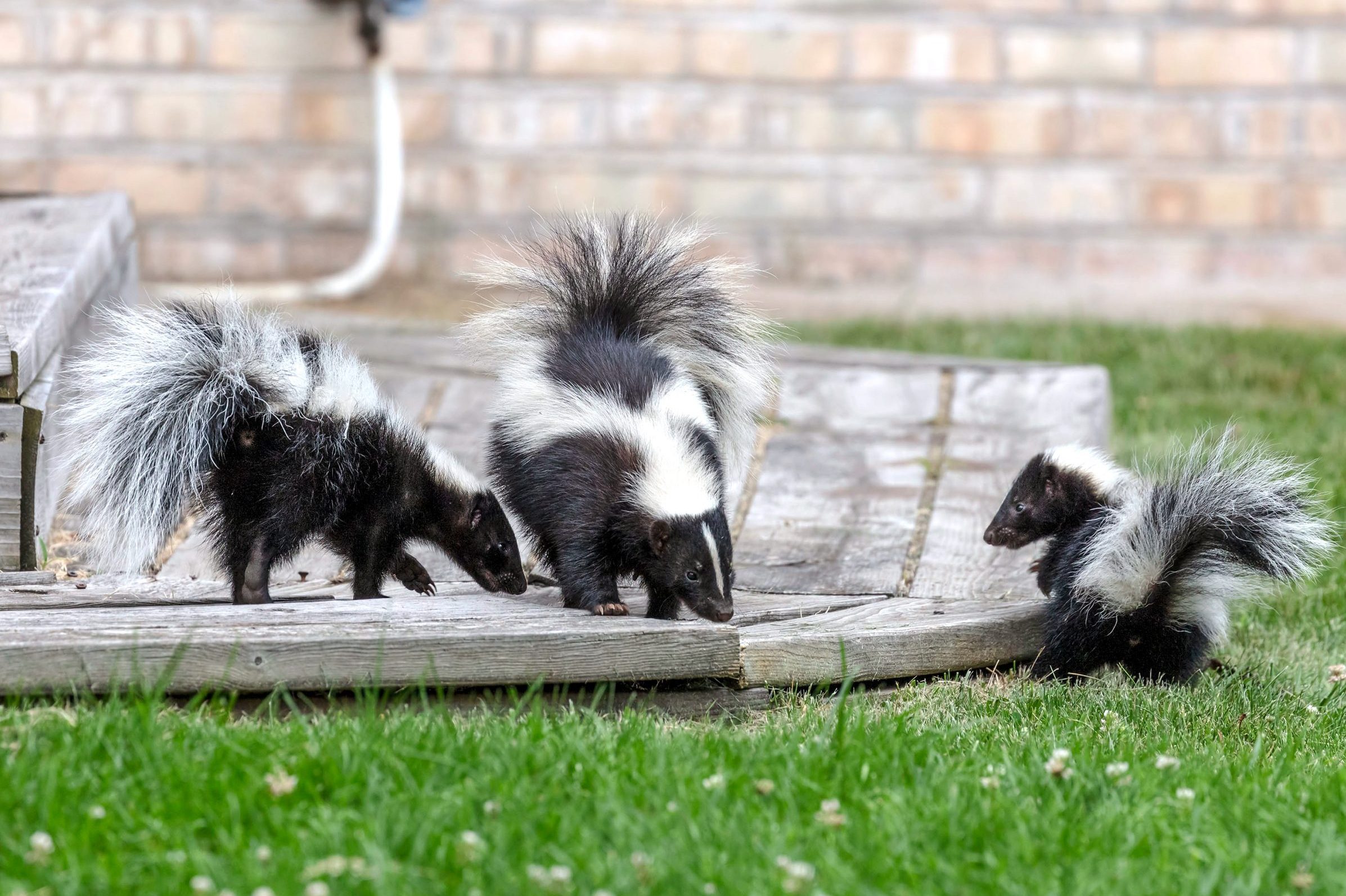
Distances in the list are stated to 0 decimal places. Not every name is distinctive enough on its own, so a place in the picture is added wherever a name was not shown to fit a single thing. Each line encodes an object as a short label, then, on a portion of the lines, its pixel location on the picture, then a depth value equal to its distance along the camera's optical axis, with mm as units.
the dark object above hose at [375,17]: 18375
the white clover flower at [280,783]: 5680
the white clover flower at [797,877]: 5078
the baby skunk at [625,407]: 8047
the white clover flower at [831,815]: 5645
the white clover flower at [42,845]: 5211
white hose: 18453
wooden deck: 6824
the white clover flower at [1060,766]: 6172
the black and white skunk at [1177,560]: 8055
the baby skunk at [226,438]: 8008
